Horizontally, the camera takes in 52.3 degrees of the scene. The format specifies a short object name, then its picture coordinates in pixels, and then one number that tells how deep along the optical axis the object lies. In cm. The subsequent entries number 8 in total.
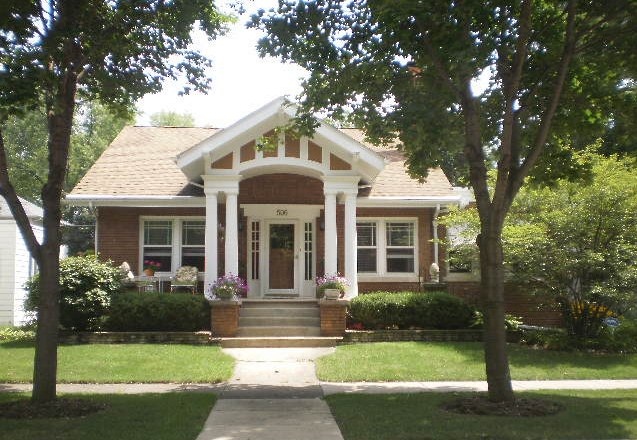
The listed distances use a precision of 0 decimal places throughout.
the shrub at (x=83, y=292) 1395
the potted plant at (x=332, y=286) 1454
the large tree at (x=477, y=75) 837
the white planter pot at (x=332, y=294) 1451
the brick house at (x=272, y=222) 1759
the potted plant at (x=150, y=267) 1711
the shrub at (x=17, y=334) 1494
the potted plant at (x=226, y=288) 1439
